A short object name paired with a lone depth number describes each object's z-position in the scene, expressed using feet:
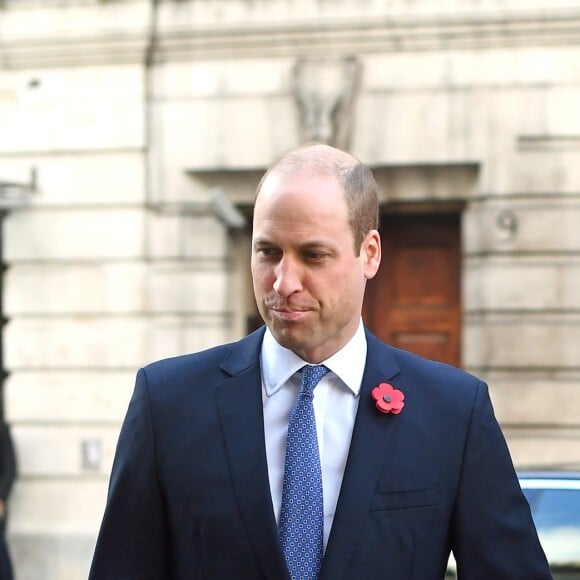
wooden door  63.98
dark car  29.17
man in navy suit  16.22
